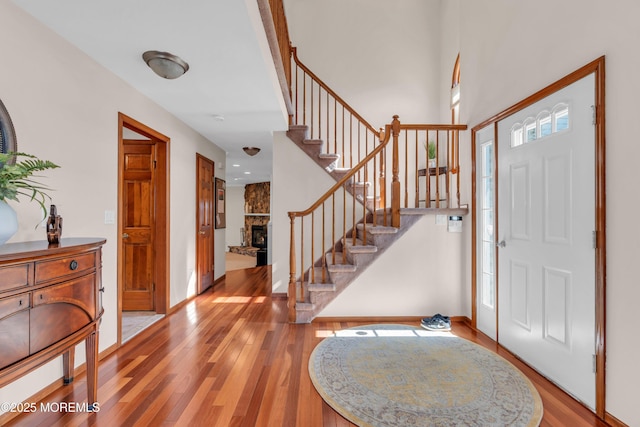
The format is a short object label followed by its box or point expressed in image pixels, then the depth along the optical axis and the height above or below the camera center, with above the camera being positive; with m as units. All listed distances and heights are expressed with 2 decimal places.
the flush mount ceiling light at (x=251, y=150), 5.45 +1.11
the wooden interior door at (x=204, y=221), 4.65 -0.10
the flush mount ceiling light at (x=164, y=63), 2.33 +1.13
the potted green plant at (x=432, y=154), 4.69 +0.91
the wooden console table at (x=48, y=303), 1.37 -0.44
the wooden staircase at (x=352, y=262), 3.44 -0.52
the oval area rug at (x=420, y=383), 1.81 -1.15
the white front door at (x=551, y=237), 1.95 -0.16
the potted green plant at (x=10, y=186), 1.46 +0.13
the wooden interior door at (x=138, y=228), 3.77 -0.16
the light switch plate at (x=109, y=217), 2.66 -0.02
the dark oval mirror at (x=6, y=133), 1.73 +0.45
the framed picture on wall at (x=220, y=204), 5.67 +0.20
